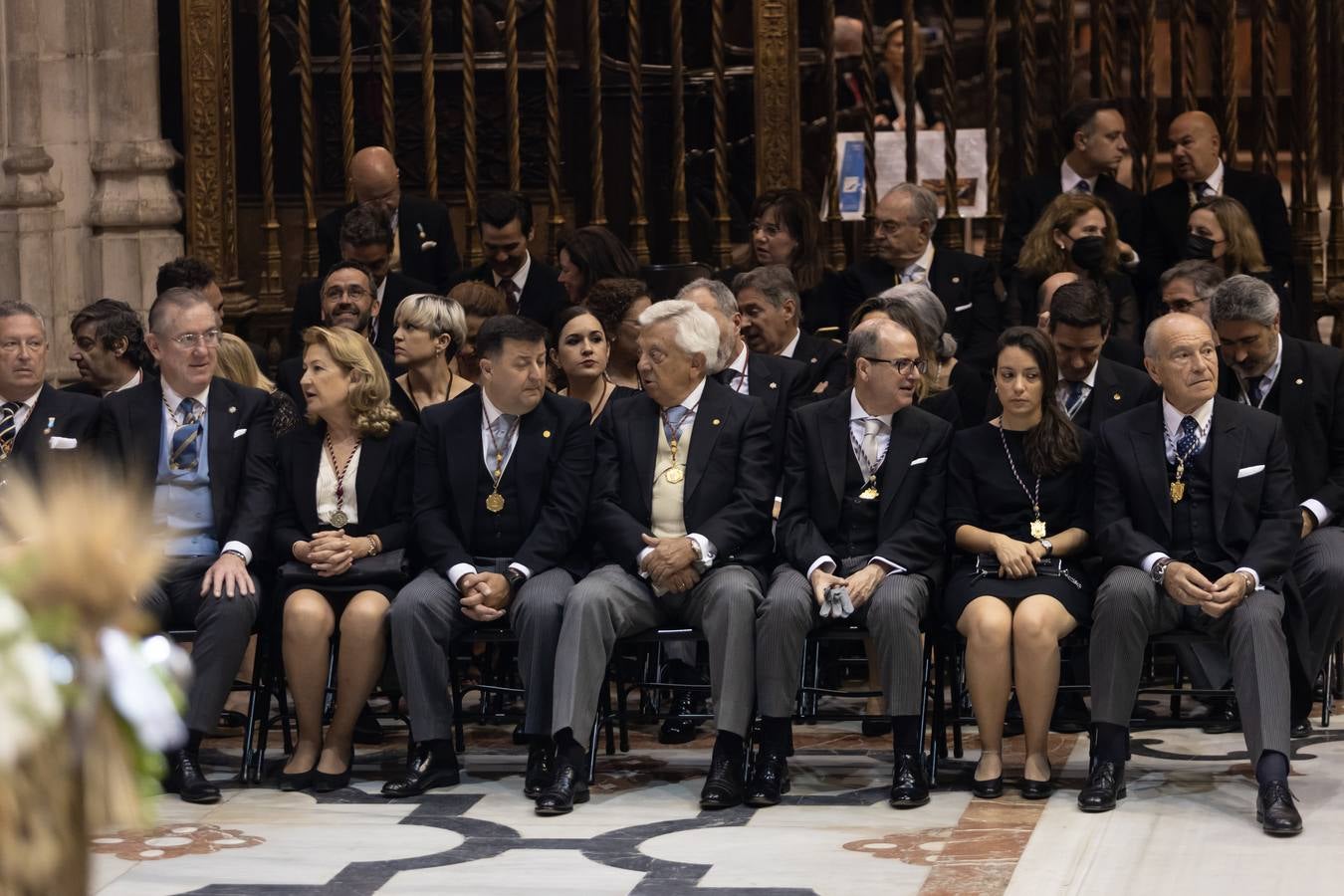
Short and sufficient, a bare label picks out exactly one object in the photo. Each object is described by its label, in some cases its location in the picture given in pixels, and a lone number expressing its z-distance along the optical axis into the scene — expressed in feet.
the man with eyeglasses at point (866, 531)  35.53
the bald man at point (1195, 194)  49.37
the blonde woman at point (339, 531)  37.19
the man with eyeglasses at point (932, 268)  47.14
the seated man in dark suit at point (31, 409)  39.63
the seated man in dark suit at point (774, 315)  44.60
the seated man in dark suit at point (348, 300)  43.42
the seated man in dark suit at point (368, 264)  47.29
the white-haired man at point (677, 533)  35.83
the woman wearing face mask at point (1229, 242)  45.80
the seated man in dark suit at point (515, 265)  48.80
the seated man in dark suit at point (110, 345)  43.27
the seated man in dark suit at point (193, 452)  38.37
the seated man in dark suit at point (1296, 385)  38.60
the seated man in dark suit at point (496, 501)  36.88
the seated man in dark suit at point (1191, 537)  34.06
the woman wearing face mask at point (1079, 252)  45.80
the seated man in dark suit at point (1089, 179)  49.90
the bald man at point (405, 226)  50.47
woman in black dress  35.19
